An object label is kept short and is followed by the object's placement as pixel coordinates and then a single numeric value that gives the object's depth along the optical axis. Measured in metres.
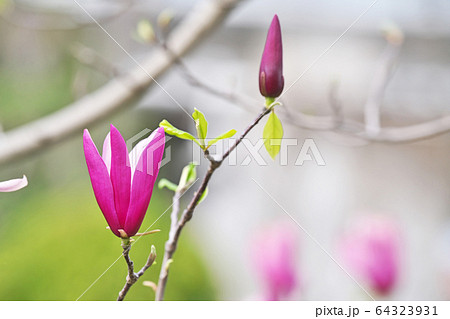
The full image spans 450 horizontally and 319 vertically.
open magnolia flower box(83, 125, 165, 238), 1.07
